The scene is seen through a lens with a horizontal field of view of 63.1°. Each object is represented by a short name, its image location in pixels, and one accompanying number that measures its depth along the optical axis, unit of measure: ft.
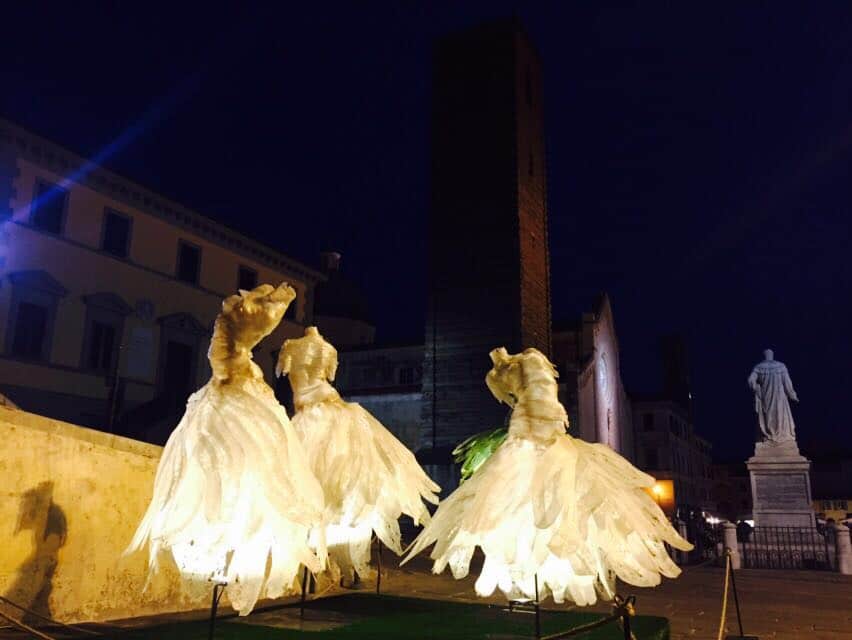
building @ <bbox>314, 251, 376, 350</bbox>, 140.56
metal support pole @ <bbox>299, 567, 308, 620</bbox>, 17.85
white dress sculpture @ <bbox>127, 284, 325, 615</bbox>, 13.60
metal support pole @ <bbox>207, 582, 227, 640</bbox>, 13.35
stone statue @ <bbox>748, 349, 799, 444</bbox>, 63.93
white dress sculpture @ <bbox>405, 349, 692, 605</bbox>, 15.76
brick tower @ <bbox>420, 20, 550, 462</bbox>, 83.41
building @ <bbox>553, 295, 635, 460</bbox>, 93.20
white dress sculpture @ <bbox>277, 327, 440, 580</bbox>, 19.58
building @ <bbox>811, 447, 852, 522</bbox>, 211.00
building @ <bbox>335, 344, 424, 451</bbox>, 97.81
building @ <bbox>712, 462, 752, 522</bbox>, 247.91
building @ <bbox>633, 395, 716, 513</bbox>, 166.81
